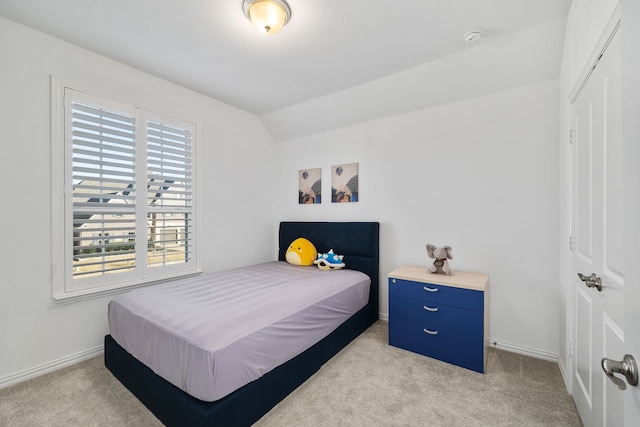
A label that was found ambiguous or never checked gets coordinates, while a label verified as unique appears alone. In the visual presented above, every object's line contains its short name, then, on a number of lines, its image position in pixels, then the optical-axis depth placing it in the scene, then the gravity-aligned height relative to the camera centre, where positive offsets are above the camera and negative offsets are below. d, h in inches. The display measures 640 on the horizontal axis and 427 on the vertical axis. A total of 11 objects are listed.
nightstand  83.7 -35.0
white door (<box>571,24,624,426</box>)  43.4 -5.0
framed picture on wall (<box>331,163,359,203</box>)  133.6 +15.7
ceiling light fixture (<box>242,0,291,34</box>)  67.2 +52.5
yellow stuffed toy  130.8 -19.8
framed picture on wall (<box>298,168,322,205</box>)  146.2 +15.5
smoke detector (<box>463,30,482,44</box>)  79.4 +54.5
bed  54.4 -41.6
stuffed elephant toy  97.4 -16.6
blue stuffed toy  121.9 -22.6
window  88.3 +6.5
